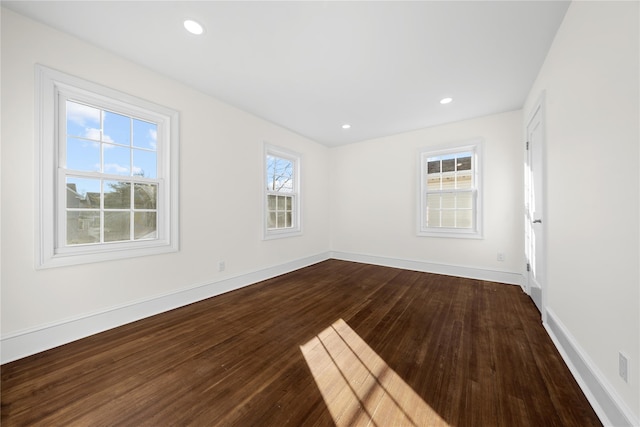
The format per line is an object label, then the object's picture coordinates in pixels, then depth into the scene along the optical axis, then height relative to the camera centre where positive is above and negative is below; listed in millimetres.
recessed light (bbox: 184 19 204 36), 1857 +1575
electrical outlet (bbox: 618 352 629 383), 1082 -751
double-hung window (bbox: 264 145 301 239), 3945 +399
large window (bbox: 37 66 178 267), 1891 +409
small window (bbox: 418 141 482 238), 3799 +385
